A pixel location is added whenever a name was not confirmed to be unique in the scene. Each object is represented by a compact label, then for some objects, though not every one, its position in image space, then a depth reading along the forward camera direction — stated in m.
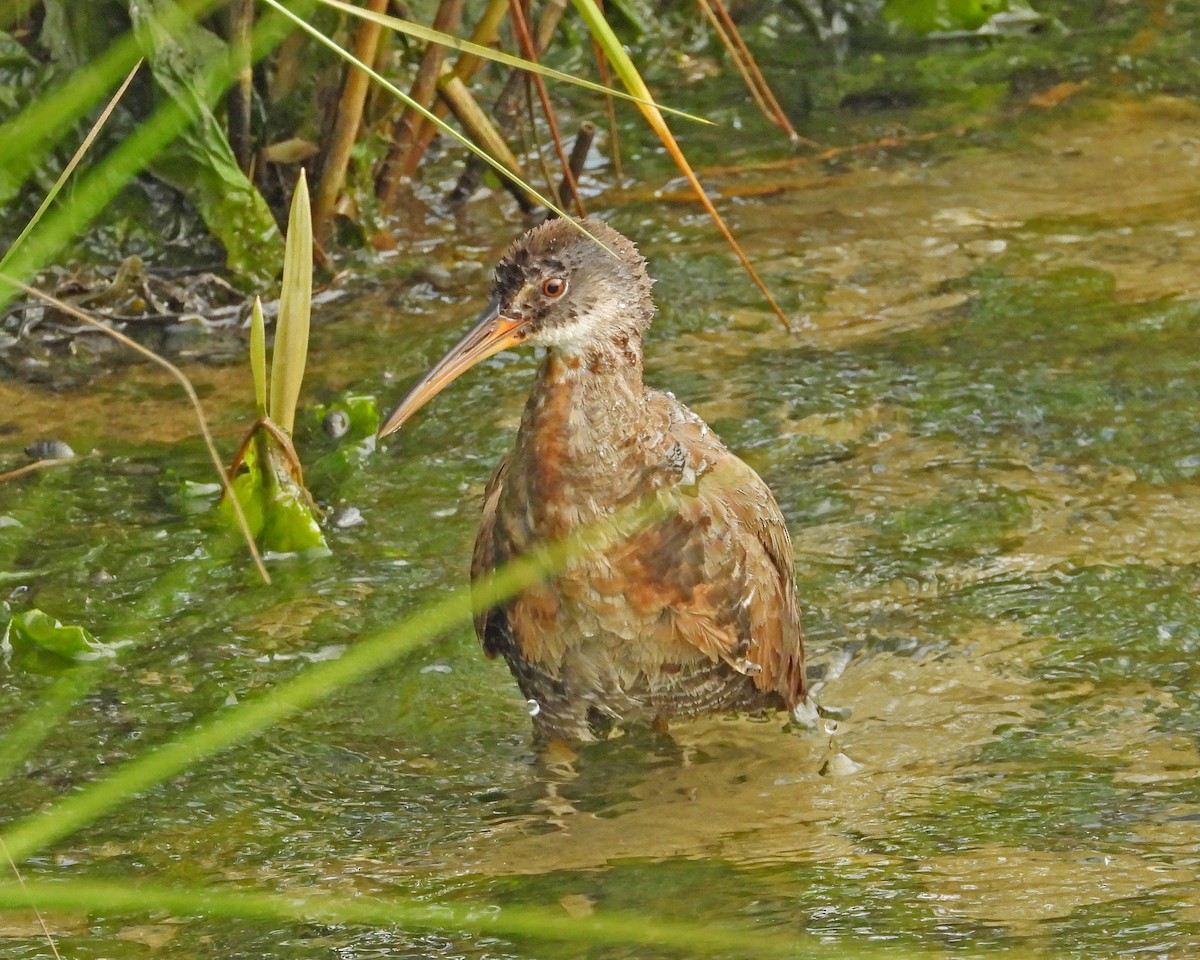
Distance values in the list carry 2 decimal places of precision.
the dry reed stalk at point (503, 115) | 12.98
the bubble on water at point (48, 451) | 9.71
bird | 7.01
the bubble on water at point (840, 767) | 7.17
